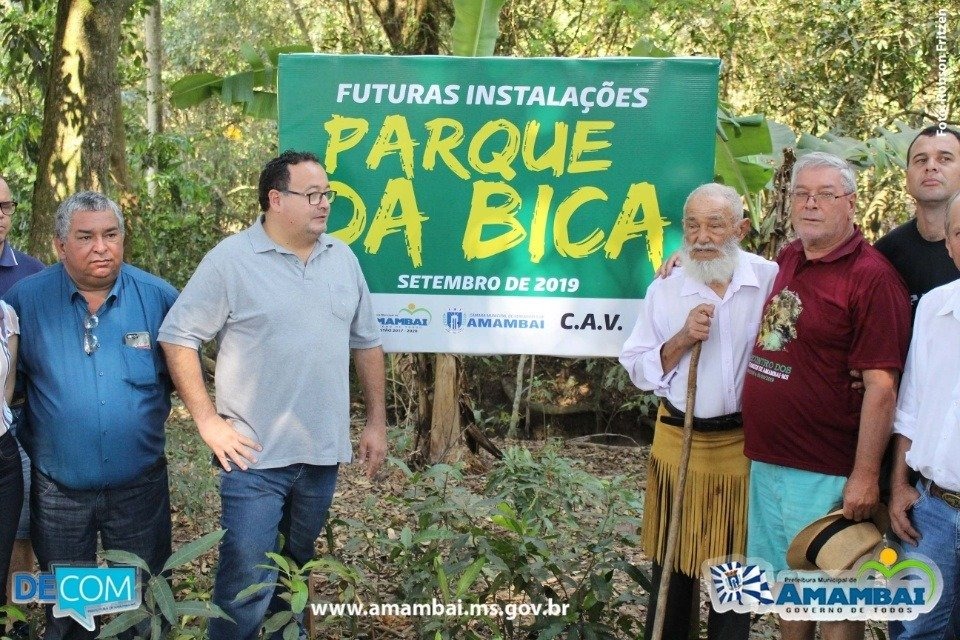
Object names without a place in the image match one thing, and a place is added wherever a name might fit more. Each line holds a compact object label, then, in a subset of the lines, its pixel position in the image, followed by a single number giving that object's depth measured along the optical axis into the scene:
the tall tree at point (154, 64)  13.40
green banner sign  3.84
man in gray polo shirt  3.25
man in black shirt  3.10
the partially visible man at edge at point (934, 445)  2.74
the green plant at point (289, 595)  2.91
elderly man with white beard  3.30
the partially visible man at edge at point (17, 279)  3.61
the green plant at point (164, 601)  2.69
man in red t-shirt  2.92
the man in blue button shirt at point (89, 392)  3.21
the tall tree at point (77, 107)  5.38
